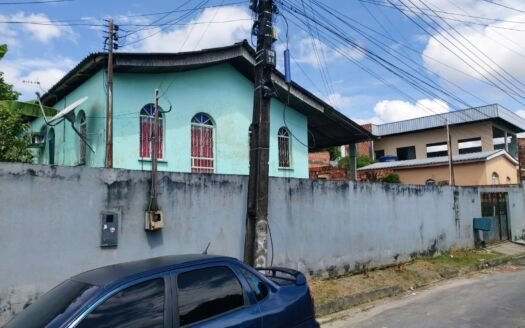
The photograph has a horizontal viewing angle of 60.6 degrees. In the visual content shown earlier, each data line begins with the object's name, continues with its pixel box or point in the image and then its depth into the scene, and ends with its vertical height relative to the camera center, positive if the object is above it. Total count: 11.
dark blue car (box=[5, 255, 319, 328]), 3.33 -0.74
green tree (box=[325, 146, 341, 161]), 43.90 +5.07
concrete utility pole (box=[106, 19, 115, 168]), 11.41 +2.34
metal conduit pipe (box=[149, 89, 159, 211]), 7.36 +0.38
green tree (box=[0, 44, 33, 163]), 12.55 +2.11
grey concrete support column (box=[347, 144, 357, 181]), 17.91 +1.80
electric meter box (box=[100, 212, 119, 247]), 6.82 -0.31
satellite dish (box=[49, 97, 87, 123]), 11.54 +2.53
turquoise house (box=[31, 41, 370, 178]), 11.95 +2.81
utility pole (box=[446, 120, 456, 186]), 24.69 +2.00
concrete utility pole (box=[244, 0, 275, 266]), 7.73 +0.98
